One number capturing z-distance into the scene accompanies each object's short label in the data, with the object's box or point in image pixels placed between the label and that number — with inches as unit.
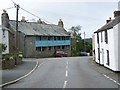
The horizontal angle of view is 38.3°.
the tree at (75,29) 2590.3
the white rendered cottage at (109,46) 682.4
